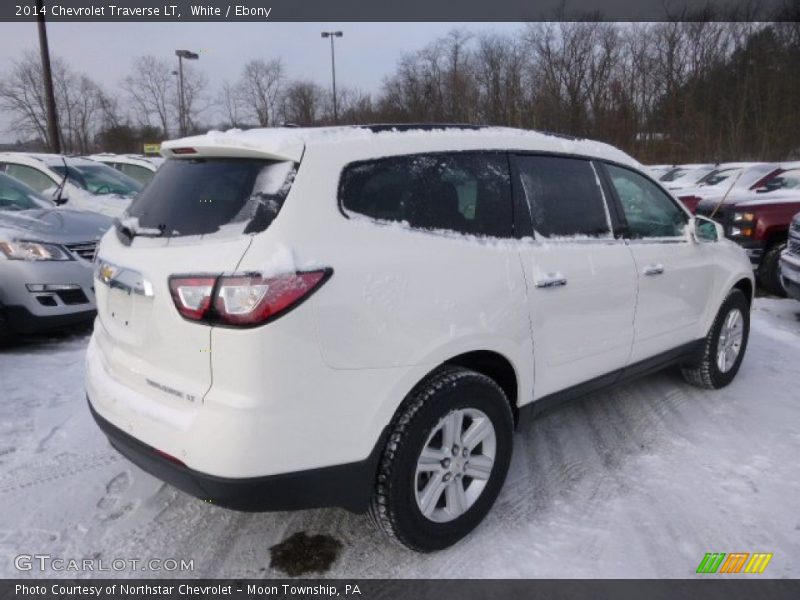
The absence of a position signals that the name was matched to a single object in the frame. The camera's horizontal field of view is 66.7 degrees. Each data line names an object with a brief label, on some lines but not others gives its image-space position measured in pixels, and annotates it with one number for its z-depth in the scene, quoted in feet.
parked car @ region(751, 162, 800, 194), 36.86
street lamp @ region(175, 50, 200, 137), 109.19
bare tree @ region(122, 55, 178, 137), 140.26
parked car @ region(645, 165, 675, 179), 71.59
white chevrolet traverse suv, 6.75
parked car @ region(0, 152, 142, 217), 27.71
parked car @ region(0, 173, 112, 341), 16.48
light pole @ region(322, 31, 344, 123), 102.63
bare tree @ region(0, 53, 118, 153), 111.04
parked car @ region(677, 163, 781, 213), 38.22
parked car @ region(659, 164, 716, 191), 54.34
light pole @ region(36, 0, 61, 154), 50.96
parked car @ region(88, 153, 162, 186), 44.21
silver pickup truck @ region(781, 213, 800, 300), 19.99
